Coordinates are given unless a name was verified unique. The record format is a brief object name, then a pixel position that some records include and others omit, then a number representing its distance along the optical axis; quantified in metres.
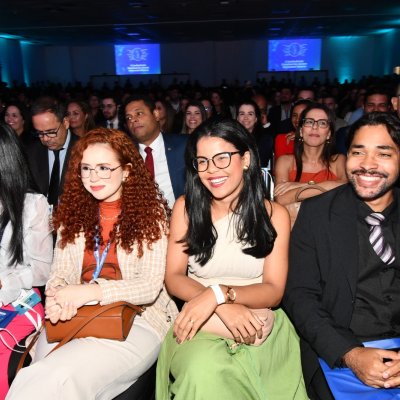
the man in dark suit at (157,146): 3.48
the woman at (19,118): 4.79
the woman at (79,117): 5.09
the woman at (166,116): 5.69
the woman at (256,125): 4.48
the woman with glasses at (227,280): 1.75
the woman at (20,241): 2.13
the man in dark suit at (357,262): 1.83
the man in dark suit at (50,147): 3.60
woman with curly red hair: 1.81
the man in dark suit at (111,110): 6.50
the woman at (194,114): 5.02
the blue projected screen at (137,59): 21.86
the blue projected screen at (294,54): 21.22
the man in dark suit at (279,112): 8.17
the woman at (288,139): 4.24
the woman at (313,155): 3.42
